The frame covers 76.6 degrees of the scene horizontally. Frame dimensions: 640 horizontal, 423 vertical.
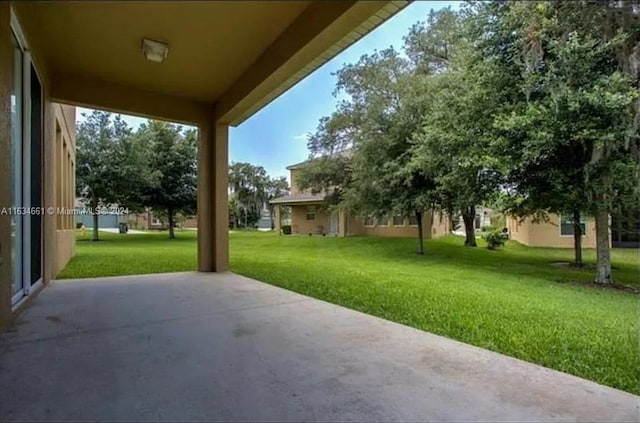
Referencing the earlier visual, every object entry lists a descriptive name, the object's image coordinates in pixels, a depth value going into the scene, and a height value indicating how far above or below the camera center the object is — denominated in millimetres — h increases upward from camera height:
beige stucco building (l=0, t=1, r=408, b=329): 3705 +1917
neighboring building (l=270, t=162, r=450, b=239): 19984 -434
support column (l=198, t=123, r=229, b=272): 7863 +280
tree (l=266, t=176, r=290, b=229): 36875 +2584
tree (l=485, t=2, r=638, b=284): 6695 +1833
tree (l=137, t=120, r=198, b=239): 19938 +2534
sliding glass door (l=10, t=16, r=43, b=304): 4414 +597
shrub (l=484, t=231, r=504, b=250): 16062 -1110
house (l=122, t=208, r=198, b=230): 31572 -406
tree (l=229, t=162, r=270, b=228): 35406 +2357
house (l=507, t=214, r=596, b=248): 16219 -987
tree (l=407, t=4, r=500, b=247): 8516 +1899
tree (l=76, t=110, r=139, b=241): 17234 +2431
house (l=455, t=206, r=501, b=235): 29684 -882
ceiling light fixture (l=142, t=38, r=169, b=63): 4602 +1992
